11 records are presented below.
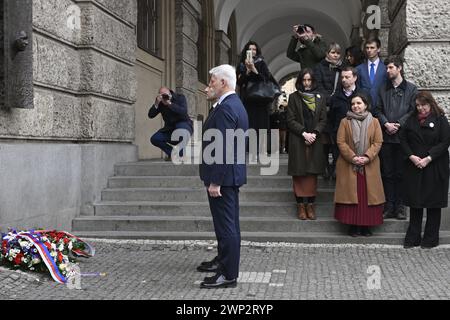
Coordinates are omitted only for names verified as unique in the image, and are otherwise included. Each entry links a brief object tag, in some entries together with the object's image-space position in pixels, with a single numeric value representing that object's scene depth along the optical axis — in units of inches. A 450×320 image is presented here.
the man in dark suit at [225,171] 222.7
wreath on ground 242.2
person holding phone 376.5
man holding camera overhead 370.0
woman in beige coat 307.6
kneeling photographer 411.2
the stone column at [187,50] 573.0
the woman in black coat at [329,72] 347.9
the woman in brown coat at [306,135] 328.2
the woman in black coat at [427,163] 295.9
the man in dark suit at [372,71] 332.5
